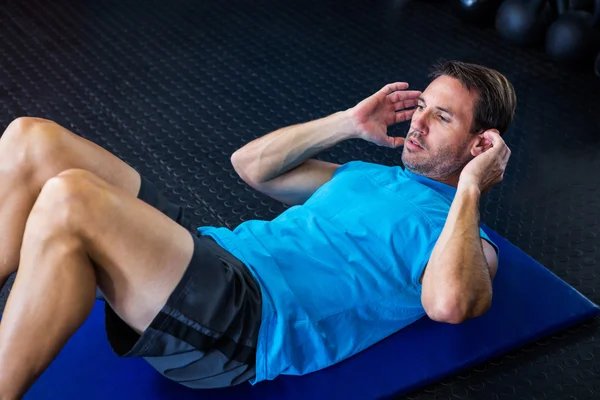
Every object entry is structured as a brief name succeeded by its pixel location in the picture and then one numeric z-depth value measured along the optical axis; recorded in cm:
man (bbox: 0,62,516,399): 162
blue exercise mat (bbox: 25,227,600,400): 192
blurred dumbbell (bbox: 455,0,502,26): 411
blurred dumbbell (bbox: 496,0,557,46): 388
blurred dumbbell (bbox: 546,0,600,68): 366
